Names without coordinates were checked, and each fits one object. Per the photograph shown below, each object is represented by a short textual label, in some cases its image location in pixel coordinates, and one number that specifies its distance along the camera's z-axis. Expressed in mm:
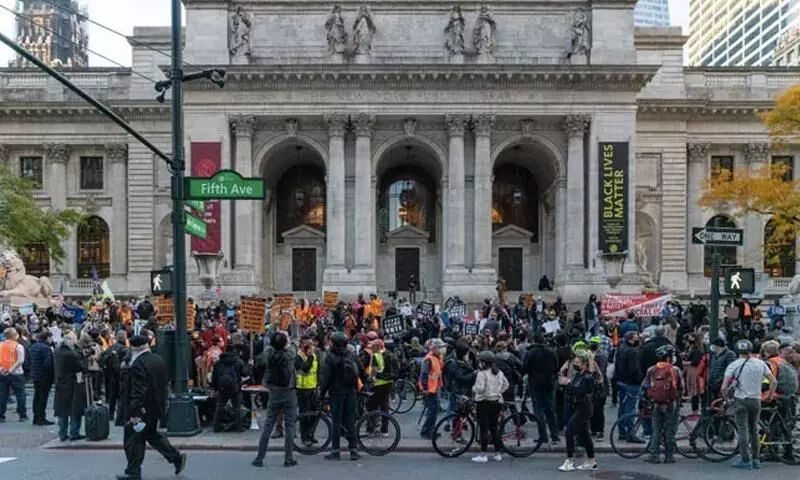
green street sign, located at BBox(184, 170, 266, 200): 15031
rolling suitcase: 14188
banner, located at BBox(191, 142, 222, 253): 41219
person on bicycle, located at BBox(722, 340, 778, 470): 12180
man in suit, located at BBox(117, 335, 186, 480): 10742
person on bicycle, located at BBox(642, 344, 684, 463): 12602
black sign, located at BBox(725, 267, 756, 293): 16141
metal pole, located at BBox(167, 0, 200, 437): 14352
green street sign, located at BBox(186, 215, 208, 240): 15324
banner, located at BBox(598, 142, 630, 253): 41406
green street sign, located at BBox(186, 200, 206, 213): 16425
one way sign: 15945
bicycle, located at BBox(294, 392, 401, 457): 13336
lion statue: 30953
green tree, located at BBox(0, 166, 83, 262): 39688
